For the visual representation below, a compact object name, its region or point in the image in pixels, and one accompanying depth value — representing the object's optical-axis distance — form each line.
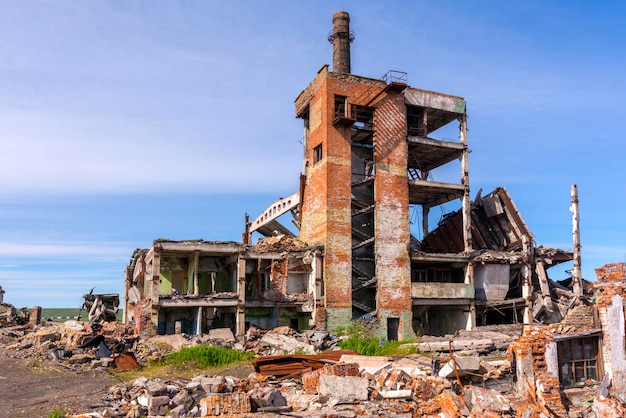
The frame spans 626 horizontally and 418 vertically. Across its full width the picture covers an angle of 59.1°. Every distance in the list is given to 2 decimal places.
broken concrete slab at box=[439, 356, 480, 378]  14.02
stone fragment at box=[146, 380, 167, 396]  14.16
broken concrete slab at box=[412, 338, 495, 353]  21.44
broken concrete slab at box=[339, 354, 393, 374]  16.33
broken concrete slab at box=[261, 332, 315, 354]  23.80
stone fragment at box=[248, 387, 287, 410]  13.43
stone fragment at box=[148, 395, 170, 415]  13.55
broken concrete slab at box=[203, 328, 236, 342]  25.38
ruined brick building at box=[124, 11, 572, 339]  28.25
